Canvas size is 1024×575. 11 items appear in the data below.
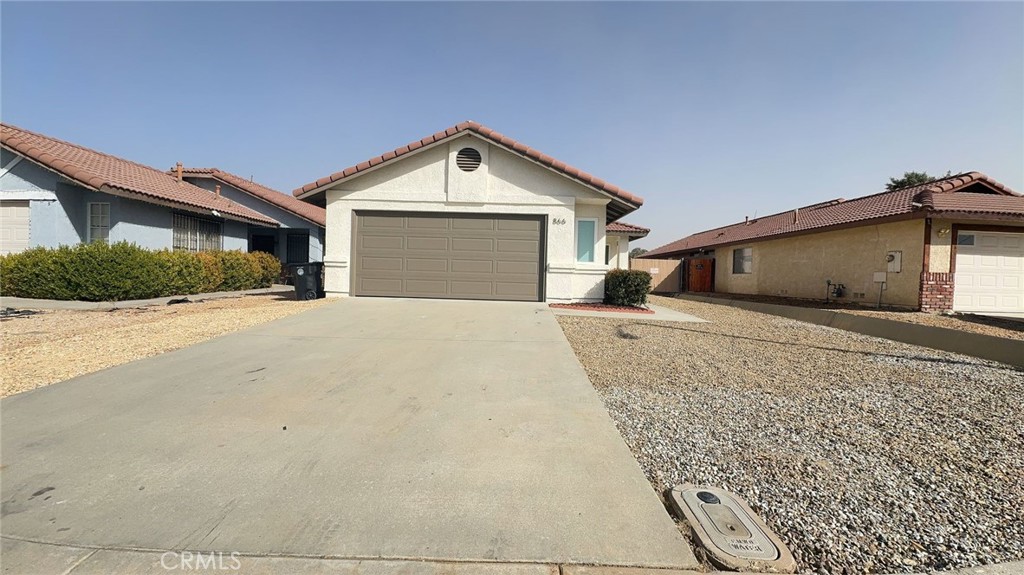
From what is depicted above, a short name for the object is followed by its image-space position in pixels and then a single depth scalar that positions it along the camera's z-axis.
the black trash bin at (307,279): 11.91
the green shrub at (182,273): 12.93
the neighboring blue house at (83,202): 12.82
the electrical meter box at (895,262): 12.52
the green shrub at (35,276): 11.20
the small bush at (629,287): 11.70
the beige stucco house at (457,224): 11.88
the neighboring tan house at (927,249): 11.71
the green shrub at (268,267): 18.23
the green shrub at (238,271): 16.03
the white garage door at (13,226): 13.08
